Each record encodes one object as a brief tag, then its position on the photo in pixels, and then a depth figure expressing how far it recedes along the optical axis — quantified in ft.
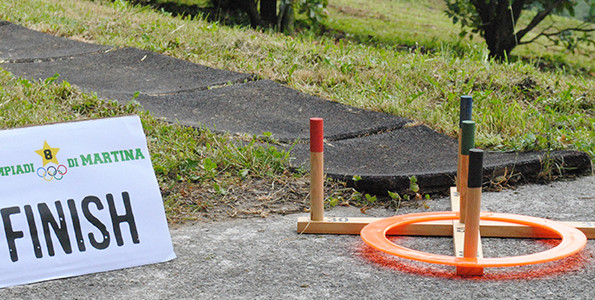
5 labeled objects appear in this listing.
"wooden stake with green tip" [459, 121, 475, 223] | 9.14
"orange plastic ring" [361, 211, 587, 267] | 7.91
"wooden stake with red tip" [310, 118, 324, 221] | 9.27
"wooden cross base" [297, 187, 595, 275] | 9.41
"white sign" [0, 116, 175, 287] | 8.10
